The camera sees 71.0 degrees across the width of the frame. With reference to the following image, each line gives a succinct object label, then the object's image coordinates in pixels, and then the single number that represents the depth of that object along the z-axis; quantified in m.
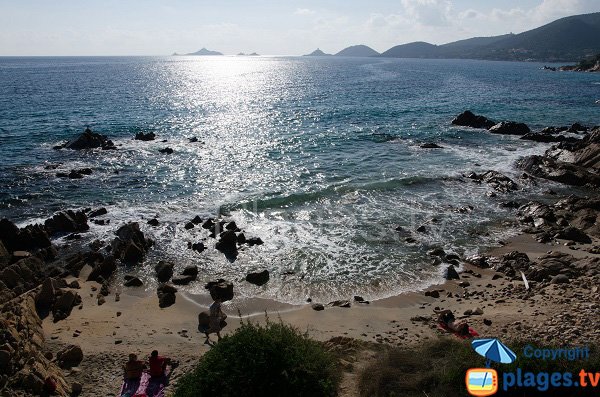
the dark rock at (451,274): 22.41
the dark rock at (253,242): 26.44
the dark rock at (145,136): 54.29
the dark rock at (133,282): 22.08
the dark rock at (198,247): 25.83
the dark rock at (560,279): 20.38
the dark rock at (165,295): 20.25
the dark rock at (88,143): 48.10
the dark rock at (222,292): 20.77
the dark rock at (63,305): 18.70
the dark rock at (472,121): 62.12
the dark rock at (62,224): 27.64
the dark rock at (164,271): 22.67
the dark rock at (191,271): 22.91
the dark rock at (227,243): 25.88
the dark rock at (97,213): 30.38
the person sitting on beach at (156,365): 14.84
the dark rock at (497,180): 35.81
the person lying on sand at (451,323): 16.61
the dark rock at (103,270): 22.55
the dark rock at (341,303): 19.98
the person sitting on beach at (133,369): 14.77
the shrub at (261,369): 11.34
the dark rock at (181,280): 22.25
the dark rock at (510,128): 57.59
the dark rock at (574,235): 25.52
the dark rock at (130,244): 24.42
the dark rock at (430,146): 50.38
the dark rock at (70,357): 15.34
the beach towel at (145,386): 14.16
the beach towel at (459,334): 16.41
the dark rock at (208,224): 28.67
